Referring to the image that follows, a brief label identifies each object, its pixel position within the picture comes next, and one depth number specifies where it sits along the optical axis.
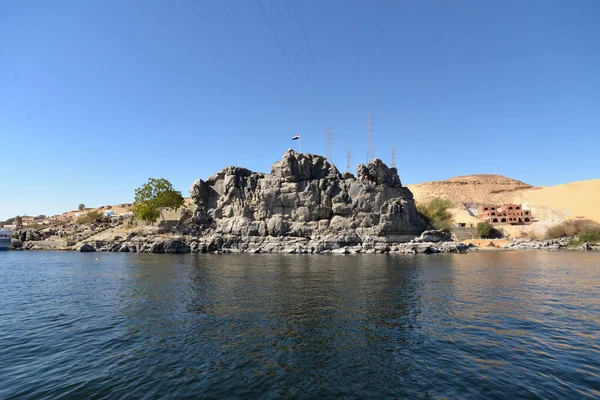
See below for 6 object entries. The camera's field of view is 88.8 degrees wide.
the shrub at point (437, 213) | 105.16
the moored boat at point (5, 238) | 96.81
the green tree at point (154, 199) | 103.44
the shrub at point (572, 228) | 91.25
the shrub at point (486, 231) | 102.94
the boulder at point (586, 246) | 78.31
